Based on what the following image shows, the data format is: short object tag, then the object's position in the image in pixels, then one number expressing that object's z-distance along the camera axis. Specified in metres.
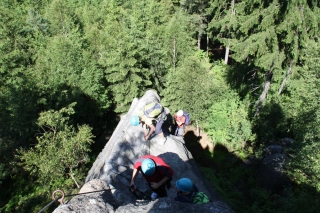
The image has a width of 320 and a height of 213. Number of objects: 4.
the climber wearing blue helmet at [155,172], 6.30
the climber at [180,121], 12.21
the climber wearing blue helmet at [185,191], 5.89
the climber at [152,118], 9.36
